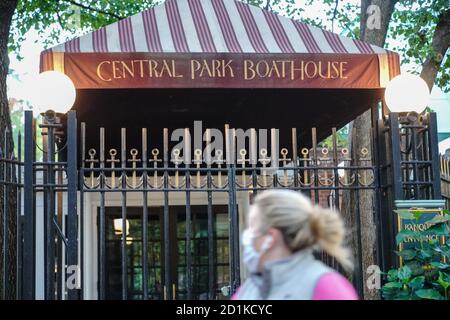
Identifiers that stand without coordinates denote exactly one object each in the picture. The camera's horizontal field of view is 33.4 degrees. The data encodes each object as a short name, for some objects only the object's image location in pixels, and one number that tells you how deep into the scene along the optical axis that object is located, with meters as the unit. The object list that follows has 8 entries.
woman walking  2.69
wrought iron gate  6.48
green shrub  6.10
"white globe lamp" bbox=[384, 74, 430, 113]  6.96
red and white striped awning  7.14
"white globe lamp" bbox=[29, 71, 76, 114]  6.57
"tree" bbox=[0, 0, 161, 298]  12.78
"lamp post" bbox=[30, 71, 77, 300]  6.57
